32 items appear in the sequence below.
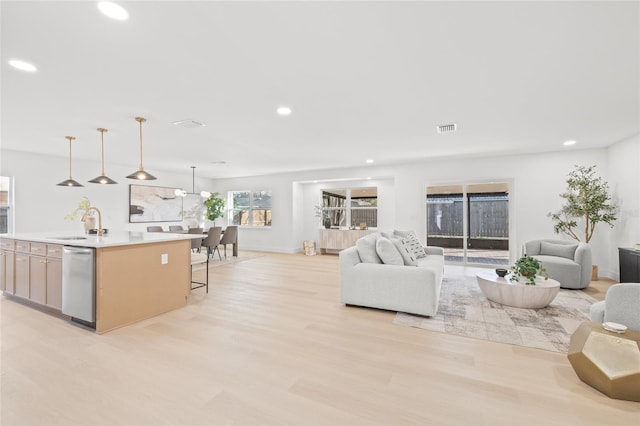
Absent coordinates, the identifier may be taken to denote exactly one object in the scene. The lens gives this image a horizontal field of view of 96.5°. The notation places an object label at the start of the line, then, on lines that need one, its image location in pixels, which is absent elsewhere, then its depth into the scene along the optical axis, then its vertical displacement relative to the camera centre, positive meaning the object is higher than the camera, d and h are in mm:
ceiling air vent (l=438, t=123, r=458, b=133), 4047 +1268
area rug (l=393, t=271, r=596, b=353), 2762 -1183
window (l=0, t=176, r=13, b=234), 5500 +224
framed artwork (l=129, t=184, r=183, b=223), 7699 +313
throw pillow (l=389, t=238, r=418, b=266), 3756 -534
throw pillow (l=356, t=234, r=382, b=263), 3754 -481
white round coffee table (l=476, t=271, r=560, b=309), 3451 -961
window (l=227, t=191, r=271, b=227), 9328 +240
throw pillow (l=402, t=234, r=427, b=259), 5082 -577
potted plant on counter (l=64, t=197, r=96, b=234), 4078 -68
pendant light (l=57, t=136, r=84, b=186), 4361 +498
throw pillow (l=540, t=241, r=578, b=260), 4902 -613
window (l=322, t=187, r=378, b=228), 8250 +267
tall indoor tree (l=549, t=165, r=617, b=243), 4961 +171
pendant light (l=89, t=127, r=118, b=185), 3842 +479
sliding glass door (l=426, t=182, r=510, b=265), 6500 -153
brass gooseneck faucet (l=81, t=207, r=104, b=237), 3811 -182
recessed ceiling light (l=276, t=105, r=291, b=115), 3369 +1274
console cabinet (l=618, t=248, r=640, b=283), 4051 -752
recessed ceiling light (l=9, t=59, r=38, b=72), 2326 +1259
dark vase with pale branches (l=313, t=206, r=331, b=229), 8805 -33
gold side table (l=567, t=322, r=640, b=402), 1826 -983
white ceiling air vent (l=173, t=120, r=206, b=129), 3844 +1267
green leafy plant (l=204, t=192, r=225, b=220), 8914 +293
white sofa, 3264 -794
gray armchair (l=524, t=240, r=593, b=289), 4426 -810
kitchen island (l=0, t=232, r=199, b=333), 2965 -673
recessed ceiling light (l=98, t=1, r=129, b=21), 1694 +1254
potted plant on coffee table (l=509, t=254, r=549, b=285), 3500 -691
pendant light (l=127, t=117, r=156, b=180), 3808 +543
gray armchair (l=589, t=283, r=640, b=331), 2172 -711
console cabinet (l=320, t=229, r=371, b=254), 8094 -669
